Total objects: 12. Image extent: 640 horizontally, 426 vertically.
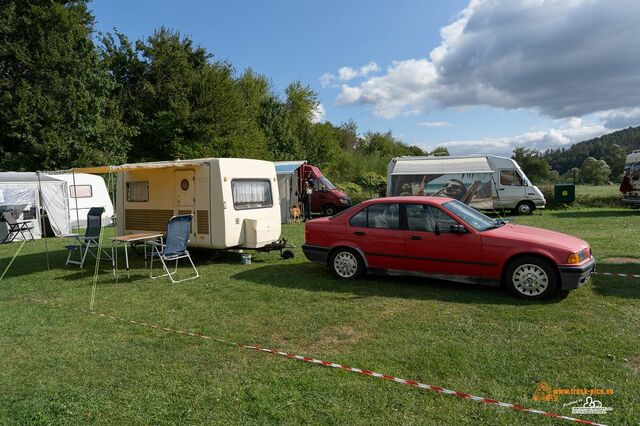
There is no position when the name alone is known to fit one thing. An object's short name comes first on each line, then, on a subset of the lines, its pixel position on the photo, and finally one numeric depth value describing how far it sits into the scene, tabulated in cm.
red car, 624
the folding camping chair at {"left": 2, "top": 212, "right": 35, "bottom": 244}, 1508
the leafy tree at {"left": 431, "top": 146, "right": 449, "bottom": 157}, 7966
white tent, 1531
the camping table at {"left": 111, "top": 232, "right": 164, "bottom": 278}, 850
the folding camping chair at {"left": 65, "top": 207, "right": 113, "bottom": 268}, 994
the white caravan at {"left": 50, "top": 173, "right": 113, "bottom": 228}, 1805
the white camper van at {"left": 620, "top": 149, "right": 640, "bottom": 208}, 1894
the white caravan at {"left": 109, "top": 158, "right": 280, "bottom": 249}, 933
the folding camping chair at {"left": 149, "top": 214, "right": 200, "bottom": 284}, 835
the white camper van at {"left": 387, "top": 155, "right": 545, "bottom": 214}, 1823
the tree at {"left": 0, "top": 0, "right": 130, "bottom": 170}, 2267
